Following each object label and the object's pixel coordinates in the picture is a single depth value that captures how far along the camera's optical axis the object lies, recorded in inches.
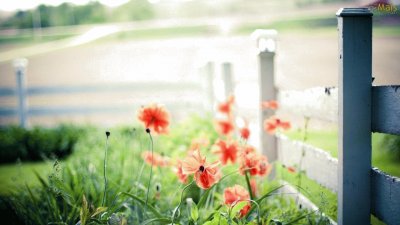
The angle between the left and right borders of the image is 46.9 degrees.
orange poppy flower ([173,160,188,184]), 83.8
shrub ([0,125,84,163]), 226.2
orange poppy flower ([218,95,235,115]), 130.2
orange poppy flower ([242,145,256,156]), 79.2
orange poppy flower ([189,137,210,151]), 95.5
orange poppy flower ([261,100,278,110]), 103.4
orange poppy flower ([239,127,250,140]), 96.3
